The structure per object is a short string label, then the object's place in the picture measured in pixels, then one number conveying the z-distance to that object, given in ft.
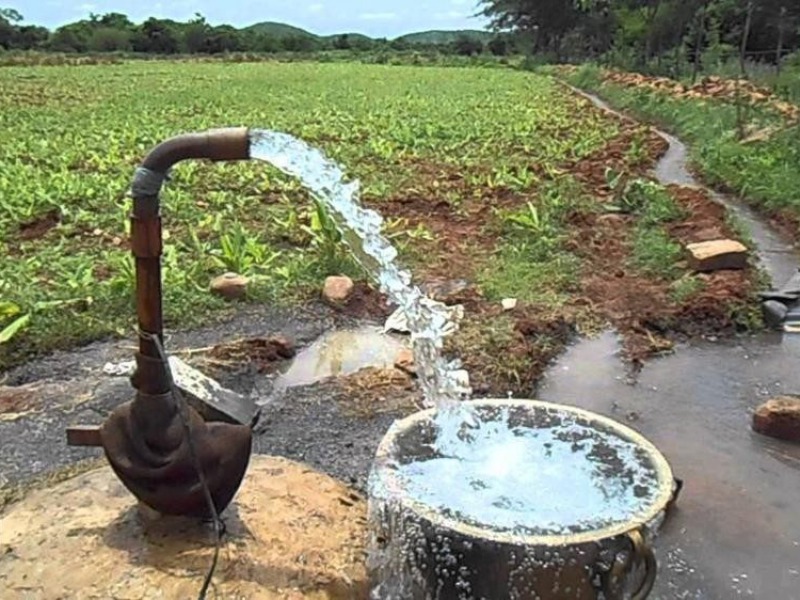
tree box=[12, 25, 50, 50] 125.90
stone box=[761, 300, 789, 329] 17.30
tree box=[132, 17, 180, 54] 134.10
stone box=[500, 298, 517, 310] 16.90
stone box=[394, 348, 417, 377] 13.94
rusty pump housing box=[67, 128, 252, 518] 6.28
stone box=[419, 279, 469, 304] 17.58
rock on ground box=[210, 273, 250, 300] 16.94
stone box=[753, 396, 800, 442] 12.85
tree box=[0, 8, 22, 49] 123.85
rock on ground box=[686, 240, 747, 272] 19.13
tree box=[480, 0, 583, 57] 129.59
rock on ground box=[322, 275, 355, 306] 16.89
